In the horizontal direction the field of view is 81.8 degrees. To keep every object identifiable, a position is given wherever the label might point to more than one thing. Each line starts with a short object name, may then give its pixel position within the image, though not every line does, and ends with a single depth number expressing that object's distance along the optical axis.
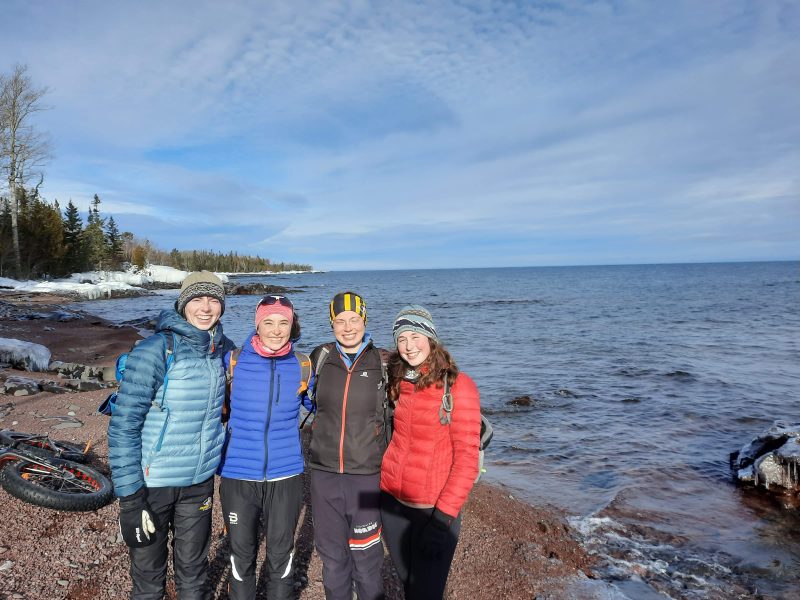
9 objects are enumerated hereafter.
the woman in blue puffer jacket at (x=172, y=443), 2.97
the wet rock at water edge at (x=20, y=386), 9.09
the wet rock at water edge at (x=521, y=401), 12.18
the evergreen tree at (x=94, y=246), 58.90
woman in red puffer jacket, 3.15
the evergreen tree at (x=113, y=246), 64.64
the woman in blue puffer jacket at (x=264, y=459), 3.29
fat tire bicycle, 4.66
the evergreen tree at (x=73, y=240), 53.06
